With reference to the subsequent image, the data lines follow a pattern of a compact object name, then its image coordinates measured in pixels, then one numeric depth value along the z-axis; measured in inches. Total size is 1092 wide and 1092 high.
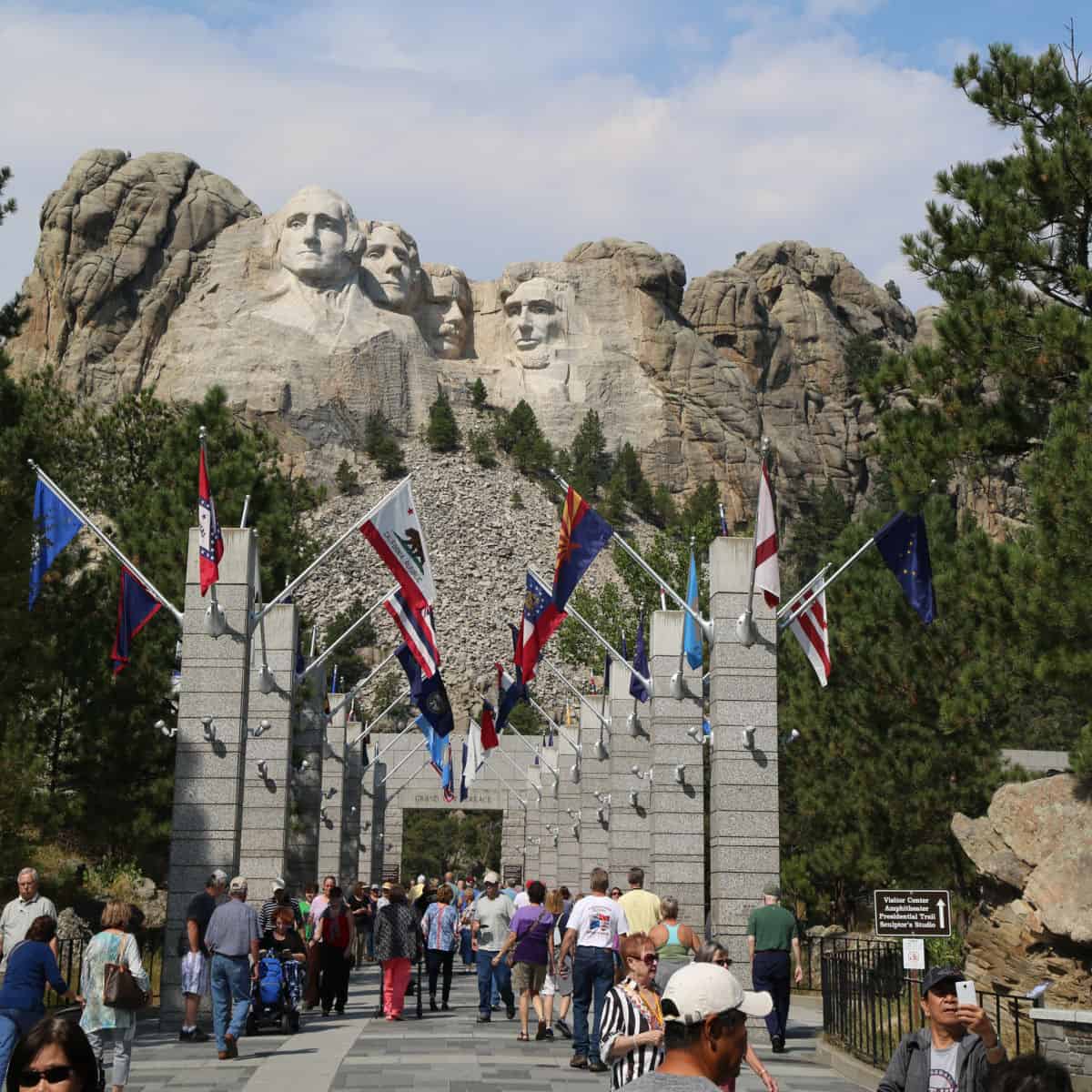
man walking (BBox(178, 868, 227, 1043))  620.1
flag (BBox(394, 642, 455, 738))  1029.8
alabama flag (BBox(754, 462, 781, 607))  722.2
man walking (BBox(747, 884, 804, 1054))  641.6
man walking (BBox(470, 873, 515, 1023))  767.7
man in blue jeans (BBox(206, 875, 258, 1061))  577.9
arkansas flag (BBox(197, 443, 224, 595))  754.8
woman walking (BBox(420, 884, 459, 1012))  809.5
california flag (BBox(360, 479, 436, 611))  846.5
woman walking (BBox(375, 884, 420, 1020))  716.0
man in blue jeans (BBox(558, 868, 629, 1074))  540.7
